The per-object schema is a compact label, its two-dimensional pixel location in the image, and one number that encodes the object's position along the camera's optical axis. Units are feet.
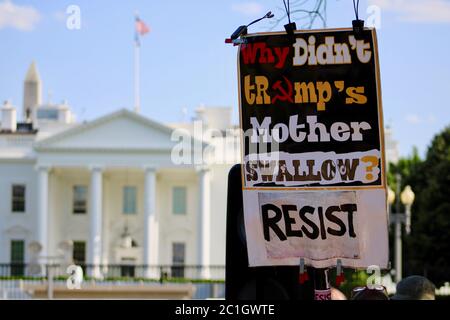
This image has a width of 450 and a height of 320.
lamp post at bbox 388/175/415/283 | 129.08
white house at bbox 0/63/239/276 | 254.64
